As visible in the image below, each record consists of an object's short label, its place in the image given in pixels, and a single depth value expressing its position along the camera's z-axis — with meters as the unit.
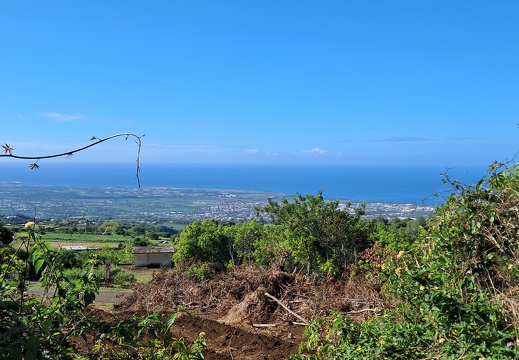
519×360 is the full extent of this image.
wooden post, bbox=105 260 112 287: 13.68
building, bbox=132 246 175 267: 22.50
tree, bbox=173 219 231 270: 17.39
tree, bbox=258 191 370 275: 11.91
